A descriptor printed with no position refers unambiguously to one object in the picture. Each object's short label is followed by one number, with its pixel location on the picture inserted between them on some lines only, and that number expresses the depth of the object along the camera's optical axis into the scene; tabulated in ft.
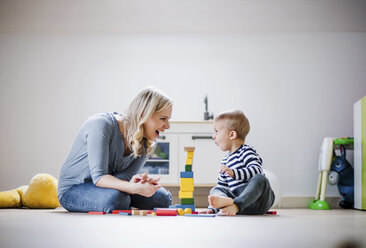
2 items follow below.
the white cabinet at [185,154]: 14.17
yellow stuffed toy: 10.75
